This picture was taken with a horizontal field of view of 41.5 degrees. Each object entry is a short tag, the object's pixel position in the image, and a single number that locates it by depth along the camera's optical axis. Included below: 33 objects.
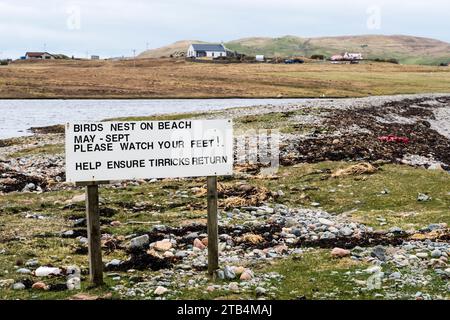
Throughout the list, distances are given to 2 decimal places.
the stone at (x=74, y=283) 11.20
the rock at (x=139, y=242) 14.35
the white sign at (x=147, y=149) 11.18
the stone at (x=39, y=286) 11.20
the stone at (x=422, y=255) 12.89
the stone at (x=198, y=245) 14.27
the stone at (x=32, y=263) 12.85
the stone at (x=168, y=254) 13.45
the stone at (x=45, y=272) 12.12
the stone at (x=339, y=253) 13.24
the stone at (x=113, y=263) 12.91
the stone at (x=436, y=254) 12.88
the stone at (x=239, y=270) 11.98
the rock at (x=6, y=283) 11.37
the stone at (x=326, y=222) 16.56
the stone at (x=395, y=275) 11.50
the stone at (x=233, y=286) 11.01
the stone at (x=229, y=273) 11.75
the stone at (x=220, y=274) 11.76
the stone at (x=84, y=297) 10.47
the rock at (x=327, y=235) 15.12
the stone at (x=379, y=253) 12.89
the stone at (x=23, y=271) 12.27
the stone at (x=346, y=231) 15.41
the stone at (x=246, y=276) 11.60
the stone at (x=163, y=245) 14.16
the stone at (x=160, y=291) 10.81
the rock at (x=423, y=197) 20.25
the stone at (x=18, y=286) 11.23
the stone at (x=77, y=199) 21.00
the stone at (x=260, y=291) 10.72
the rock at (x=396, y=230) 15.63
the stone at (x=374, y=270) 11.90
